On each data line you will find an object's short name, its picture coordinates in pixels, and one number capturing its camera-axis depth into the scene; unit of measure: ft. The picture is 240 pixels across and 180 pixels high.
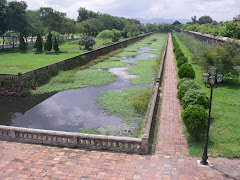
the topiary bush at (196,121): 28.35
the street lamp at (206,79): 24.06
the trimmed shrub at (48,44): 119.14
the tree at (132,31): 279.63
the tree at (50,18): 171.12
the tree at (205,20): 462.07
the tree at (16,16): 129.39
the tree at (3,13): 126.29
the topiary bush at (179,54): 93.48
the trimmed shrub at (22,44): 118.52
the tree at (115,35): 195.80
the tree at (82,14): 337.31
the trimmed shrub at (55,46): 119.24
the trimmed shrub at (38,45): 117.80
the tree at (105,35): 169.07
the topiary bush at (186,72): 57.82
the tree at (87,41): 132.03
